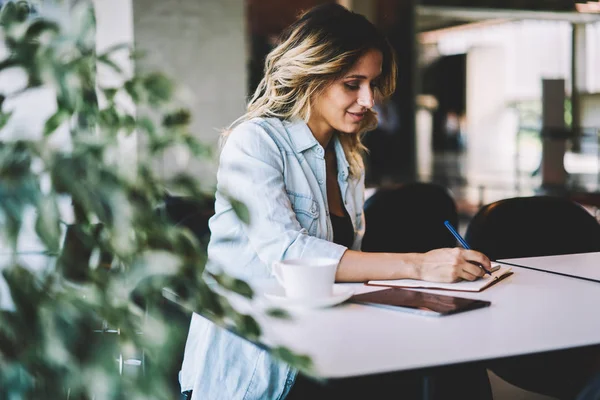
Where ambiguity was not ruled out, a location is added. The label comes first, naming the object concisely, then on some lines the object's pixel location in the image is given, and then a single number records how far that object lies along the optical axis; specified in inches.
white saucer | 60.2
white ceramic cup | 60.4
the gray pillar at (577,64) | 350.3
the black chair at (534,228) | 97.4
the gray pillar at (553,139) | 283.4
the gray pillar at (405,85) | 304.8
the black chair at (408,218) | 118.6
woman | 68.1
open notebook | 68.0
